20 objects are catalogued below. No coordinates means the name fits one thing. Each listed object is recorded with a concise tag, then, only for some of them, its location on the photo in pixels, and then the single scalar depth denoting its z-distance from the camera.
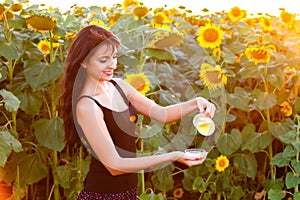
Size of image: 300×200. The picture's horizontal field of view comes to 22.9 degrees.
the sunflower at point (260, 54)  3.07
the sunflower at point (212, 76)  2.94
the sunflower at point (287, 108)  3.20
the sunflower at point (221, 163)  3.04
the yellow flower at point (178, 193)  3.27
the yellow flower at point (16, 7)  3.04
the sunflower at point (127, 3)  3.54
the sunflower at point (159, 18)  3.23
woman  2.01
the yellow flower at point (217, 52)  3.18
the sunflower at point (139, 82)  2.60
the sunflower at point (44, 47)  2.96
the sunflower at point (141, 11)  3.07
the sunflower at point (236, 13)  3.67
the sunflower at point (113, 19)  3.38
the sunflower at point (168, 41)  3.01
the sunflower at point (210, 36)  3.13
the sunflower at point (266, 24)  3.40
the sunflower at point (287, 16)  3.47
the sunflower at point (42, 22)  2.88
